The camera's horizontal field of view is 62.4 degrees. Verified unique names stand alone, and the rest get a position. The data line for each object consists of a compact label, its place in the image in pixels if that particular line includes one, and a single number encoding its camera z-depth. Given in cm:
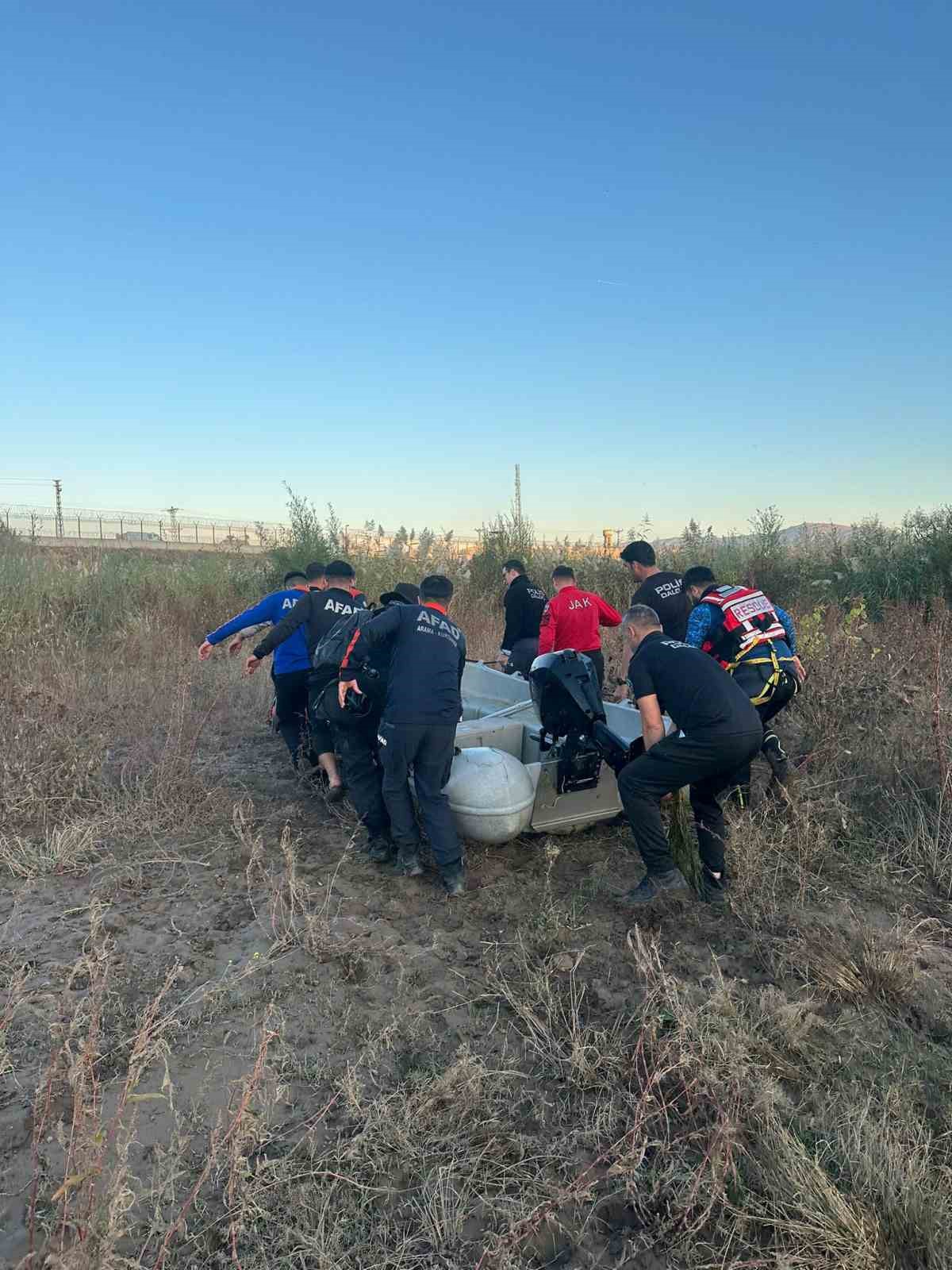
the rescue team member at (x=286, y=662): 615
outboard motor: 465
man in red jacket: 688
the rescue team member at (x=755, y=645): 498
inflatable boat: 452
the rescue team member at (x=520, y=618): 811
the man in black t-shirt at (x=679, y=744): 409
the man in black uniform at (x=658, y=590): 667
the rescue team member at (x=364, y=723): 486
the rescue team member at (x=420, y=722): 447
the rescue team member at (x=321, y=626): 584
